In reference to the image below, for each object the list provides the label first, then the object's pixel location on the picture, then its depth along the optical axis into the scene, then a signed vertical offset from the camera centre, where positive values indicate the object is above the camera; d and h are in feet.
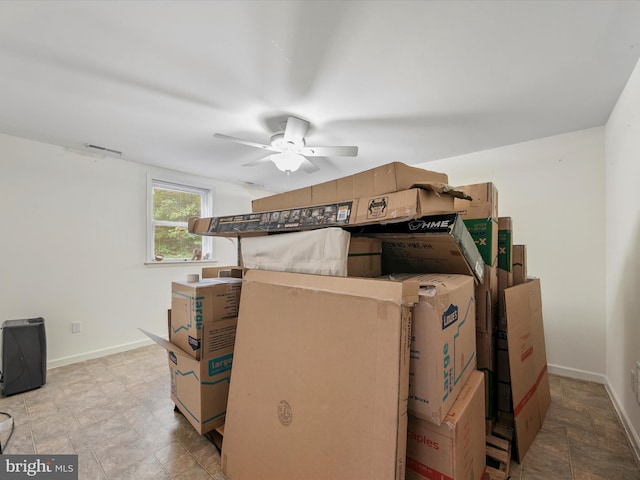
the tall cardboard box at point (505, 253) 5.89 -0.31
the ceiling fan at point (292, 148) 7.43 +2.74
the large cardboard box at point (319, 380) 2.94 -1.80
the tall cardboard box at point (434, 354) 3.06 -1.34
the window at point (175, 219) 12.31 +1.03
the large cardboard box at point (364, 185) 3.31 +0.77
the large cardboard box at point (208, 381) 5.29 -2.82
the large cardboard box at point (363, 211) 3.07 +0.39
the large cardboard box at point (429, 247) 3.78 -0.11
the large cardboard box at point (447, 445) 3.03 -2.41
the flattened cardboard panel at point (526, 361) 5.08 -2.54
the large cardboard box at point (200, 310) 5.34 -1.45
